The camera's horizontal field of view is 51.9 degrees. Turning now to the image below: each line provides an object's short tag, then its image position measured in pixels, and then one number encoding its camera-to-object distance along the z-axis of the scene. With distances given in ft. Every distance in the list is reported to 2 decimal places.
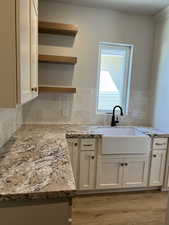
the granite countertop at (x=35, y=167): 2.98
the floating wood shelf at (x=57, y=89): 8.02
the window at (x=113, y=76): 9.48
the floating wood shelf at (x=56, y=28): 7.53
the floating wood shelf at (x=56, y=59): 7.87
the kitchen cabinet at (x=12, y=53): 2.93
